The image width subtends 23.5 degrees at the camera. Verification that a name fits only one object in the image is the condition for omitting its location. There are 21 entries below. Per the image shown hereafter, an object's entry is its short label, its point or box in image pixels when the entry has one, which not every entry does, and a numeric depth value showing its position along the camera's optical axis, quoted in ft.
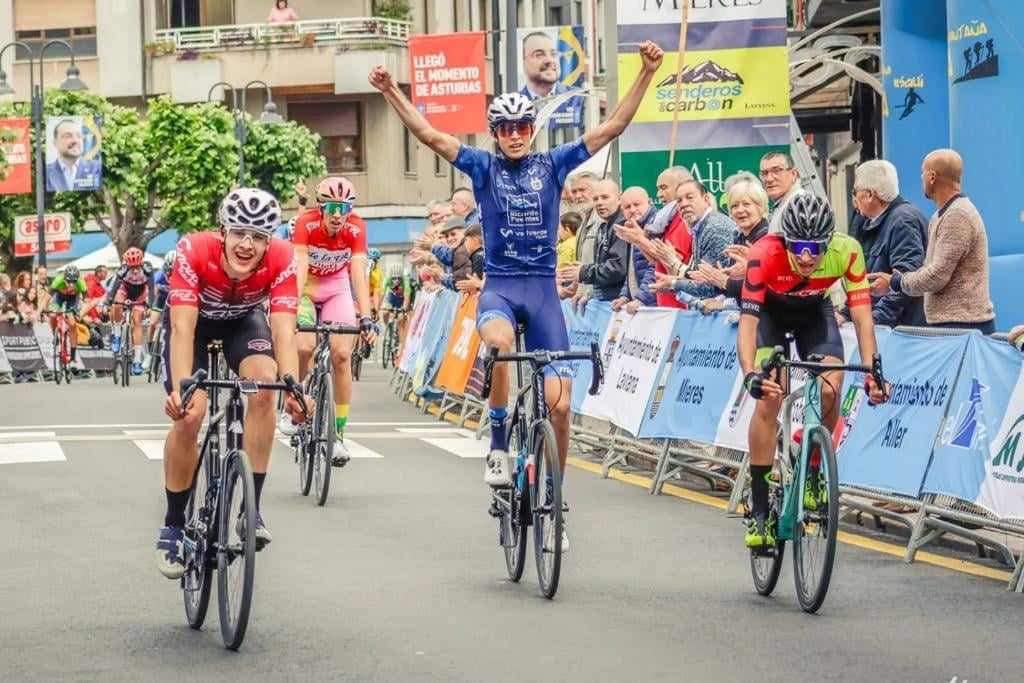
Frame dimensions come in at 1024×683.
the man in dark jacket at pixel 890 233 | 47.37
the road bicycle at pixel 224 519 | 30.30
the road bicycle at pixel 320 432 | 50.24
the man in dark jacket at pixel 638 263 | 57.82
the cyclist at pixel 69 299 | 127.13
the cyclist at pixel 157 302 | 117.39
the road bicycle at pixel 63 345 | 124.36
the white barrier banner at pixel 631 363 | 55.26
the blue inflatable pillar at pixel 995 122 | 57.77
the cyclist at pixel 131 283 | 114.21
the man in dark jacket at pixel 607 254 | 57.88
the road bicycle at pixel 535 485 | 35.19
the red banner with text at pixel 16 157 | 181.88
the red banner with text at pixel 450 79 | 143.74
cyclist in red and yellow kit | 35.58
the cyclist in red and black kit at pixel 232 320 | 32.35
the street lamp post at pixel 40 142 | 173.78
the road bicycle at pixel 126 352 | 110.42
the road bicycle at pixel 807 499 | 33.32
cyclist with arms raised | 38.50
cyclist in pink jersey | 54.54
